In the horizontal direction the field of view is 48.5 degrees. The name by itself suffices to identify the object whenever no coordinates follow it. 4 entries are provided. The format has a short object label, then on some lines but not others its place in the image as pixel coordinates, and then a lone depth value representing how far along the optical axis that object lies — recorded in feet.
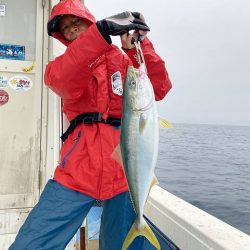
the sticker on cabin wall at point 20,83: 9.74
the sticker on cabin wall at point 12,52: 9.63
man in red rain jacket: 6.03
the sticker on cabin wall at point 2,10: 9.66
